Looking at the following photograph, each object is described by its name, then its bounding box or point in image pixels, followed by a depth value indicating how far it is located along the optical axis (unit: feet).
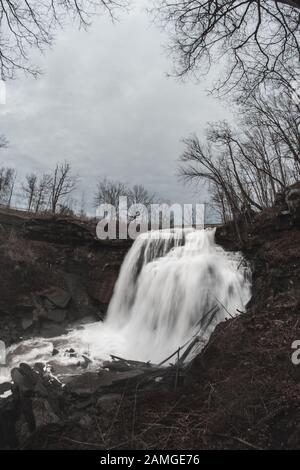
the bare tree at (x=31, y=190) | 147.58
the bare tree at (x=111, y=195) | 172.04
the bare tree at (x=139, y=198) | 175.32
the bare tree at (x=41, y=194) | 144.05
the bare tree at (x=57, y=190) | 127.65
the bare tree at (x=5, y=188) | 148.72
